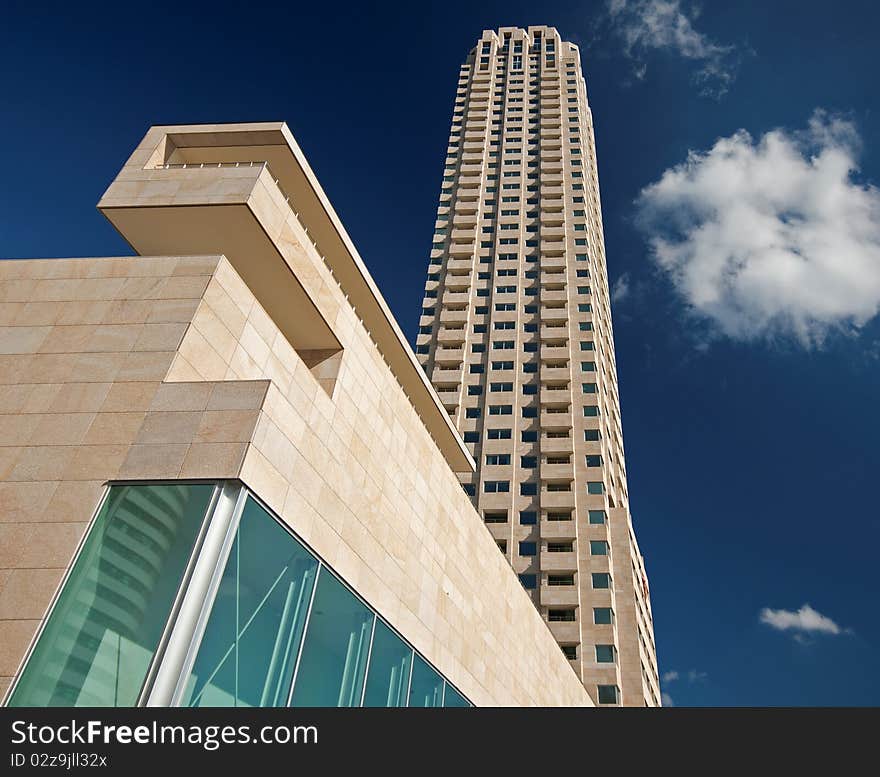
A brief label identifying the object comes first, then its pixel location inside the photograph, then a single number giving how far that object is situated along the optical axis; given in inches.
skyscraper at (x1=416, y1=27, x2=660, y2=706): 2025.1
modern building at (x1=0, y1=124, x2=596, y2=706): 360.2
